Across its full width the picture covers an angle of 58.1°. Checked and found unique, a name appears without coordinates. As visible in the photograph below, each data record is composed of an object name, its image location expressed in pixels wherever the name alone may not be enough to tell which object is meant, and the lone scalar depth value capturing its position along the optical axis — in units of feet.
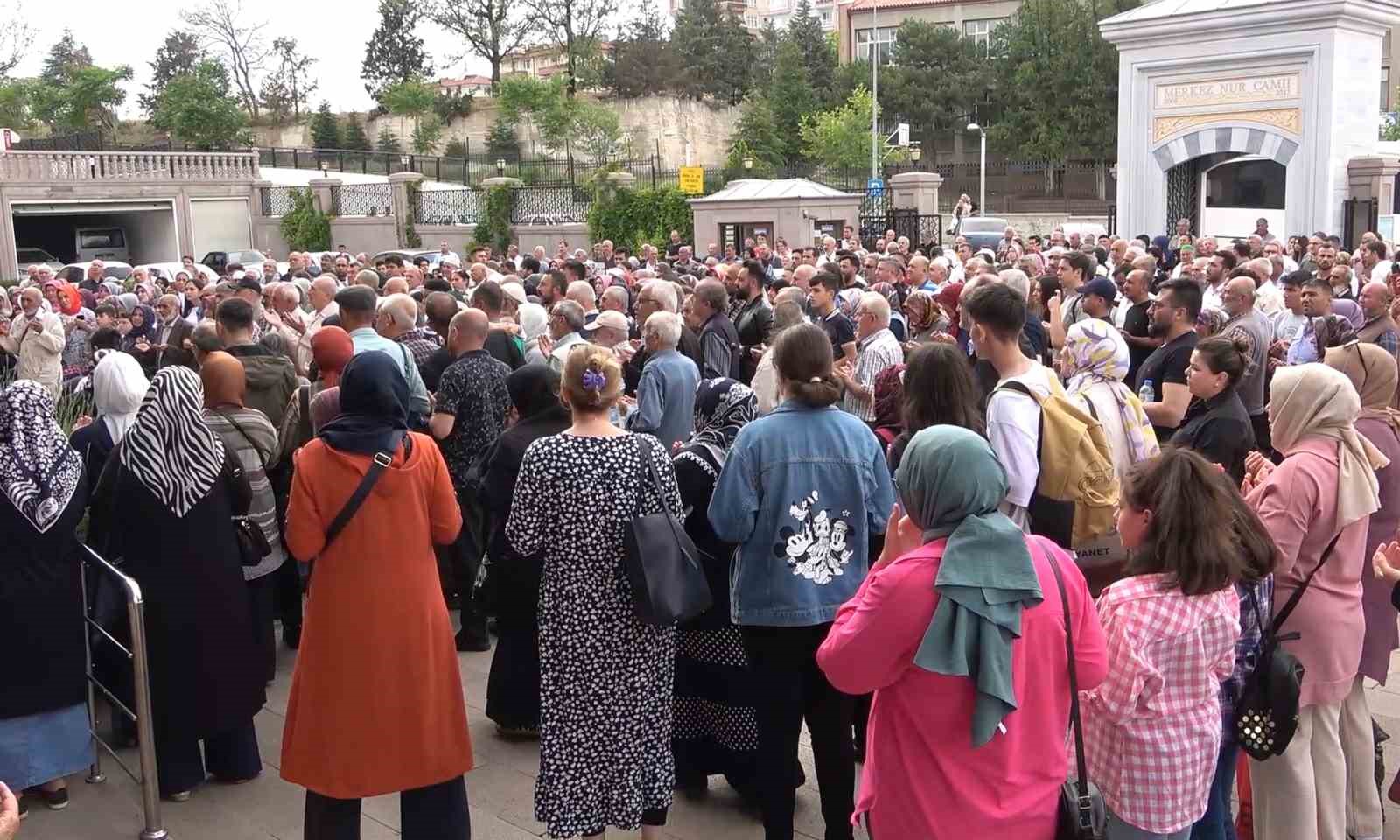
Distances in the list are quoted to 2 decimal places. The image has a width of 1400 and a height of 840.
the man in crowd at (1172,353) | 20.51
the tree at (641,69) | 203.00
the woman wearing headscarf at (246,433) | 17.49
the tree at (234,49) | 215.10
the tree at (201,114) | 168.04
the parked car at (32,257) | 116.16
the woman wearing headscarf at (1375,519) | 14.46
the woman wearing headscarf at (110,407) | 17.76
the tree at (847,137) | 163.12
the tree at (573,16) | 208.85
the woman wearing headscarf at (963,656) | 9.09
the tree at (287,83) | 227.61
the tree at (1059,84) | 165.07
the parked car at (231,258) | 107.28
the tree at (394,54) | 225.76
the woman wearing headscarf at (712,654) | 15.34
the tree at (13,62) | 177.17
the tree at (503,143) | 184.24
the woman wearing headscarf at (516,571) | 16.16
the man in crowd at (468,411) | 21.26
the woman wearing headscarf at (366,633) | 13.30
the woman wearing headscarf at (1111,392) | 16.80
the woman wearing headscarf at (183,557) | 15.35
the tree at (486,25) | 210.18
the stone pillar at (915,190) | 90.38
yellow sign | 100.32
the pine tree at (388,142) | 200.03
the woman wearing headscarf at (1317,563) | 13.07
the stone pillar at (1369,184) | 70.33
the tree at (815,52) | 194.49
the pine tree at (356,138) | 203.00
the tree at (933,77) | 180.86
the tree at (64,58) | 221.46
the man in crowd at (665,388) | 20.62
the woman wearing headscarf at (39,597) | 14.83
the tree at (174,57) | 234.83
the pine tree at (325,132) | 201.46
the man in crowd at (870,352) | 22.43
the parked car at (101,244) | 125.18
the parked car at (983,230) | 97.86
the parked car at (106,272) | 88.17
